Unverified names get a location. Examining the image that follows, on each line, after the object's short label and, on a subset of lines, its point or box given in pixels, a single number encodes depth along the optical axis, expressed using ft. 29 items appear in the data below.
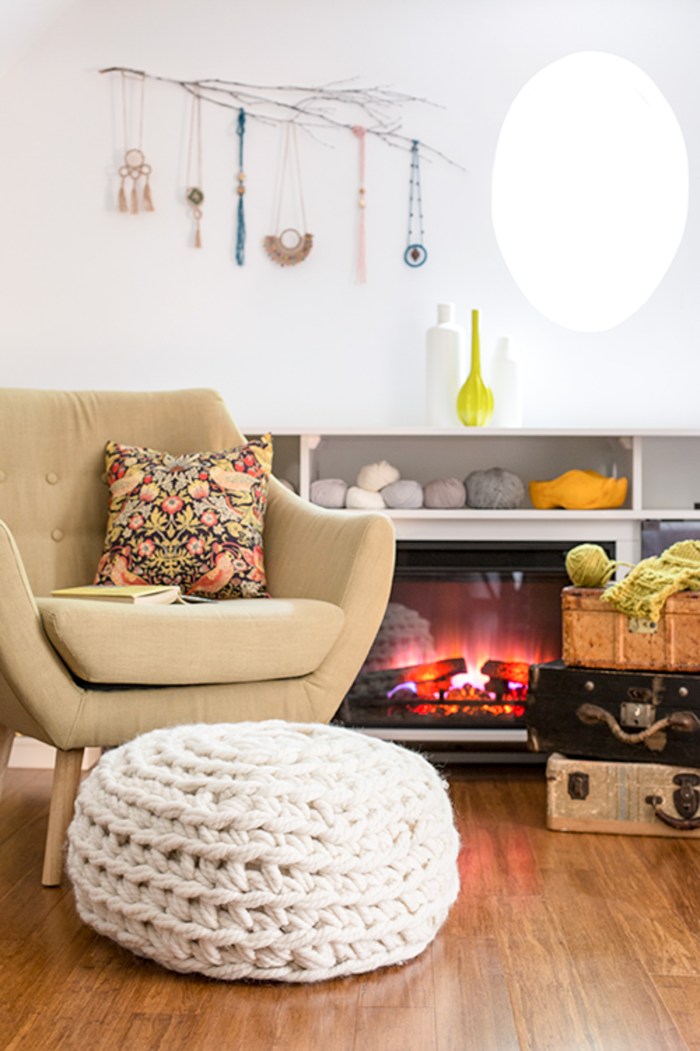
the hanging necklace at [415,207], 11.81
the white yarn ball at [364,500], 10.77
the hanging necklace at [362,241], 11.83
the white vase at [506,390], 11.21
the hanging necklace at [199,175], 11.84
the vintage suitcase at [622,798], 8.21
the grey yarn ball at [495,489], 10.71
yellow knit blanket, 8.57
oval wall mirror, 12.01
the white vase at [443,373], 11.16
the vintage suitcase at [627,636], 8.56
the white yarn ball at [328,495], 10.82
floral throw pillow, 8.84
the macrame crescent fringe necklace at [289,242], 11.82
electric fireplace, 10.65
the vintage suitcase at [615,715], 8.38
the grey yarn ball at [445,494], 10.74
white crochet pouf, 5.52
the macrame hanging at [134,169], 11.85
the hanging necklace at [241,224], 11.83
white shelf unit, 10.52
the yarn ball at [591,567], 9.01
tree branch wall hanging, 11.82
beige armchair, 7.14
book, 7.73
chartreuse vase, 10.94
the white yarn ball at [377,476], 10.89
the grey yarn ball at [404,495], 10.71
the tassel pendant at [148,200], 11.80
